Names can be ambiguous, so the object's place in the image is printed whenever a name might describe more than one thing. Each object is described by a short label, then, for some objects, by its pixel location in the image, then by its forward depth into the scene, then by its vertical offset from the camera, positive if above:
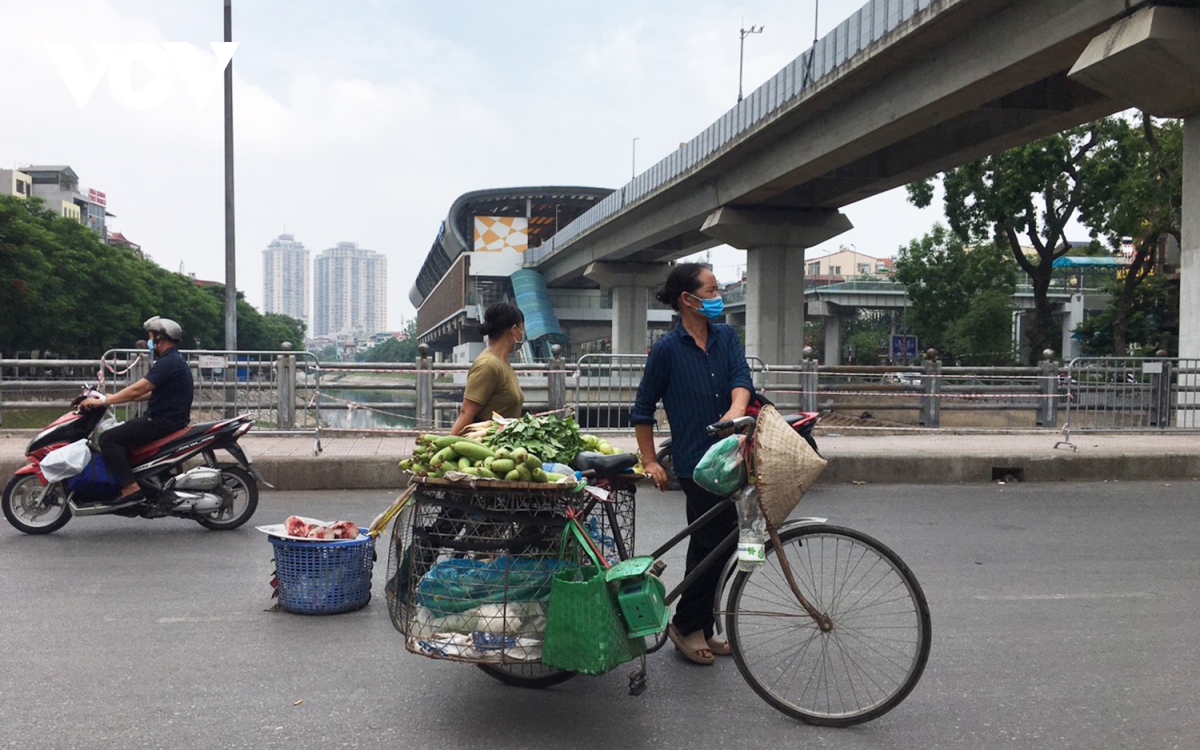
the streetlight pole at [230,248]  18.25 +2.02
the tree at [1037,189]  31.83 +5.74
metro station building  70.19 +6.19
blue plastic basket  5.13 -1.17
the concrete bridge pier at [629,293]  49.81 +3.31
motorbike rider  7.07 -0.36
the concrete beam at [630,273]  49.66 +4.23
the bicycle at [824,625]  3.68 -1.02
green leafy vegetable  3.89 -0.33
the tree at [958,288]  46.41 +3.41
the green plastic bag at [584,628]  3.50 -0.98
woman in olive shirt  5.31 -0.11
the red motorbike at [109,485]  7.14 -0.97
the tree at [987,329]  47.09 +1.42
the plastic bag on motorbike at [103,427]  7.19 -0.55
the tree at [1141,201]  27.02 +4.66
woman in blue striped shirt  4.30 -0.15
